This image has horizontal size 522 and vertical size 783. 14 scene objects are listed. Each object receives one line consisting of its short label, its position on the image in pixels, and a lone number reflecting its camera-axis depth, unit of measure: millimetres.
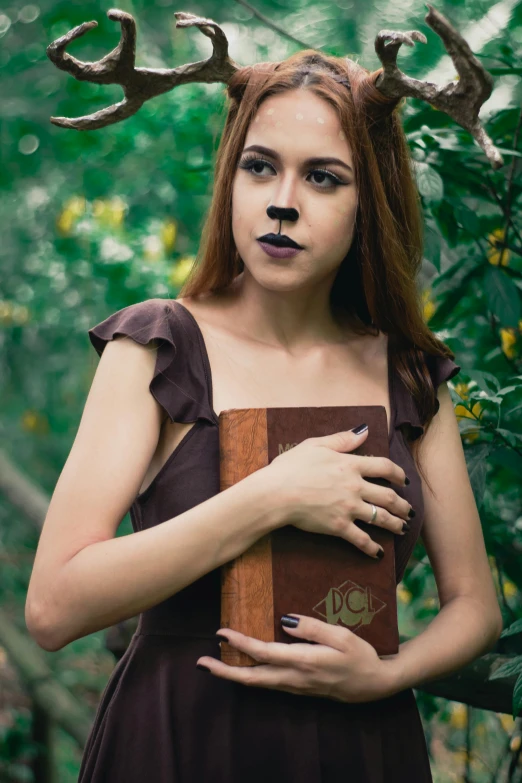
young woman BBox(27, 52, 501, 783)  1263
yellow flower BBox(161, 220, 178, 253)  3070
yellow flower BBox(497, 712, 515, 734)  2938
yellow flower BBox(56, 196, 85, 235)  3148
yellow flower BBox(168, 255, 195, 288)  2893
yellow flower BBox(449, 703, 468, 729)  3068
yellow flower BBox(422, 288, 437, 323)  2146
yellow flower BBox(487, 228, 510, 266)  2062
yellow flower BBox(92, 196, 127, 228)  3045
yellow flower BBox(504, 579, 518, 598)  2533
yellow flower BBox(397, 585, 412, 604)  2623
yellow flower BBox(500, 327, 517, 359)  2094
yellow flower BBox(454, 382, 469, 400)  1811
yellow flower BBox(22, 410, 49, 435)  3865
